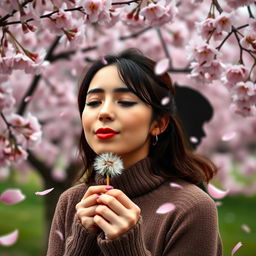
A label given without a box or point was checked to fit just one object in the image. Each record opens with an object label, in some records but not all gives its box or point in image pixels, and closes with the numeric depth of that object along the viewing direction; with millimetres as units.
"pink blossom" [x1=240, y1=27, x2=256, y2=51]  2678
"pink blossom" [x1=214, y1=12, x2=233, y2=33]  2654
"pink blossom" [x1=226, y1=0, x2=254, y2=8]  2543
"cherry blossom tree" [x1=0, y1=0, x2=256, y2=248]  2662
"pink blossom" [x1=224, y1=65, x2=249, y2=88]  2871
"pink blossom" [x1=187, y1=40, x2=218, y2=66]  2814
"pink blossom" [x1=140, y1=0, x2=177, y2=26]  2723
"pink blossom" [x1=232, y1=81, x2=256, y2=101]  2857
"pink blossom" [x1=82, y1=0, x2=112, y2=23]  2567
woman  1973
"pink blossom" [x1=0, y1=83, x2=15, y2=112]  3426
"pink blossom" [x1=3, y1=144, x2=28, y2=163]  3376
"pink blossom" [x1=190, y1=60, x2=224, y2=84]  2879
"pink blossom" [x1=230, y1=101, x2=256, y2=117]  2994
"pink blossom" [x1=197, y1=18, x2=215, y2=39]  2750
